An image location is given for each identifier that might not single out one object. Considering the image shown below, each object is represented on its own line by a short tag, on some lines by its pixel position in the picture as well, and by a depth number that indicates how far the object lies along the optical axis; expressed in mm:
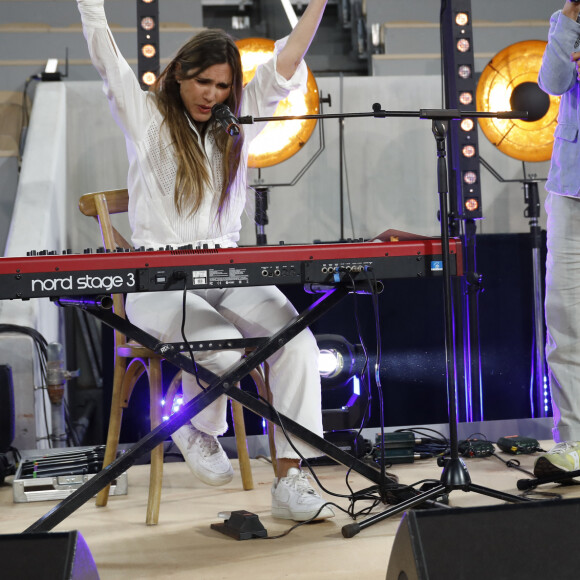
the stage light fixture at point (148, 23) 7375
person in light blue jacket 4953
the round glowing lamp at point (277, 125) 7363
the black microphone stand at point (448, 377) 3836
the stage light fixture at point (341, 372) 5965
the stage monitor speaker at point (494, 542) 2090
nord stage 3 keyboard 3518
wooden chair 4504
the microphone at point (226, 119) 3777
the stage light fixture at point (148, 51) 7293
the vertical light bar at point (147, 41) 7270
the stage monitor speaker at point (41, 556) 2055
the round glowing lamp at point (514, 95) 7309
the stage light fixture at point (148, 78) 7227
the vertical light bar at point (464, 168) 7457
